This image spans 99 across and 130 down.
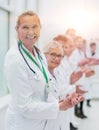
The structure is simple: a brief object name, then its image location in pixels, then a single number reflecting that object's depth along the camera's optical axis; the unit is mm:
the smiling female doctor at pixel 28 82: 1529
